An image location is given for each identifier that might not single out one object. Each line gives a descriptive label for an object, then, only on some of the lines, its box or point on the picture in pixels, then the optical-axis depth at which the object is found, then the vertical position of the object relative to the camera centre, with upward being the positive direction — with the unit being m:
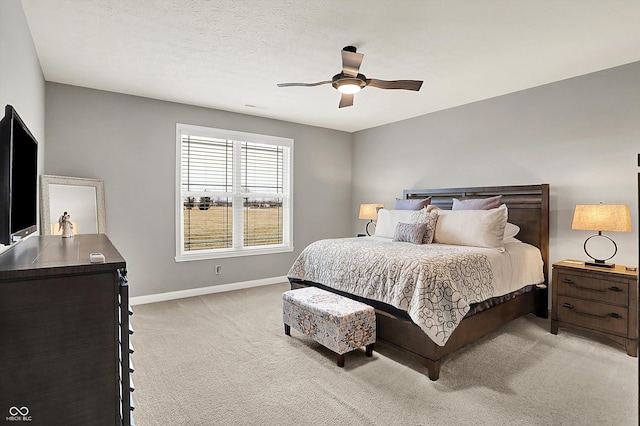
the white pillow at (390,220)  4.18 -0.10
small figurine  2.34 -0.11
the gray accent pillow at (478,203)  3.91 +0.11
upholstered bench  2.63 -0.88
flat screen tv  1.32 +0.15
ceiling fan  2.76 +1.13
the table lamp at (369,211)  5.50 +0.02
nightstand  2.90 -0.79
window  4.72 +0.28
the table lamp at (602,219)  2.99 -0.05
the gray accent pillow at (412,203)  4.56 +0.12
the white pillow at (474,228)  3.45 -0.16
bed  2.51 -0.78
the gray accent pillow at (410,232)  3.75 -0.22
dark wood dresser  1.09 -0.44
